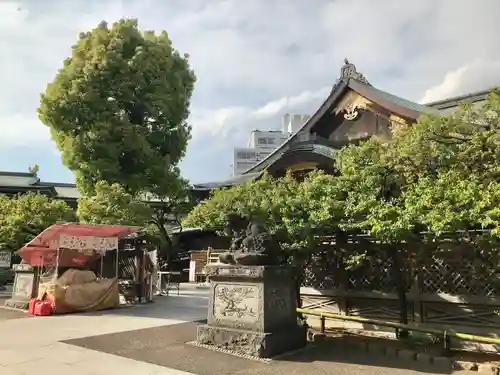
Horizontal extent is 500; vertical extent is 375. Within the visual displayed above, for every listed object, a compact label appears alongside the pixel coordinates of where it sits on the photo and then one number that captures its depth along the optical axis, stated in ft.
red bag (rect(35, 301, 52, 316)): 41.60
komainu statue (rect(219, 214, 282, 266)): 25.81
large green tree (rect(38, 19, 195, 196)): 73.10
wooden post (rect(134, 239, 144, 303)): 52.70
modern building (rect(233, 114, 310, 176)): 225.46
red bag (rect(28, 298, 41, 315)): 42.60
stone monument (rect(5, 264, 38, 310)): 46.98
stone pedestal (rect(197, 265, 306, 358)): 24.67
